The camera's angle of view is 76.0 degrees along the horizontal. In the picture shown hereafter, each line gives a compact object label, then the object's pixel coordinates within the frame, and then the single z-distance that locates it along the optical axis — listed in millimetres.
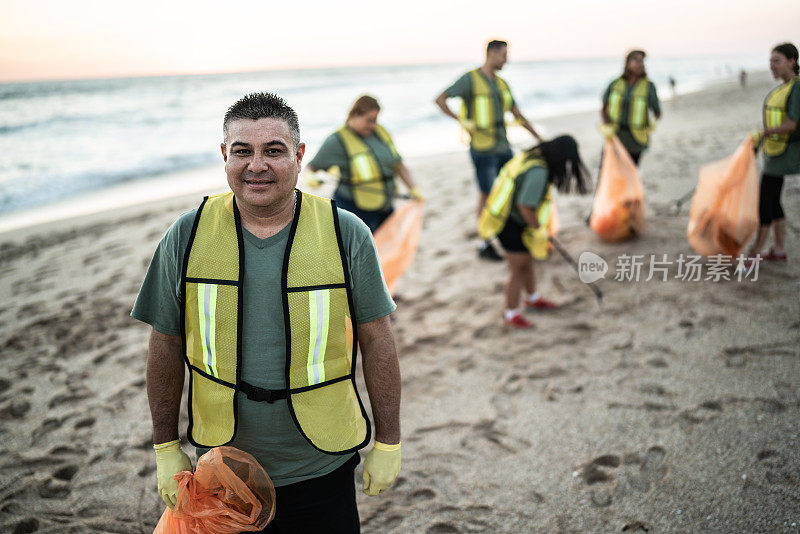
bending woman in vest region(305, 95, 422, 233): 3656
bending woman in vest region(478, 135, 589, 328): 3199
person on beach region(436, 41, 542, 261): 4645
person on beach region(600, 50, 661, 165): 4773
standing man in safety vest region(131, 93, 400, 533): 1297
